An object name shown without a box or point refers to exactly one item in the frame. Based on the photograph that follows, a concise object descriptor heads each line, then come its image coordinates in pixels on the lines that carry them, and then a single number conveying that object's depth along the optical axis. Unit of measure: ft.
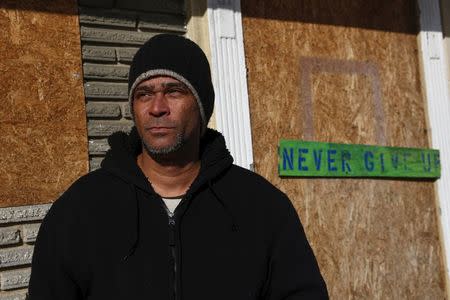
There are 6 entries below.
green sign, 18.39
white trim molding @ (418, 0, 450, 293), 21.38
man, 7.77
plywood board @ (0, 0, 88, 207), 14.25
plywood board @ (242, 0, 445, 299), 18.40
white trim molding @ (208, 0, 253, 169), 17.29
